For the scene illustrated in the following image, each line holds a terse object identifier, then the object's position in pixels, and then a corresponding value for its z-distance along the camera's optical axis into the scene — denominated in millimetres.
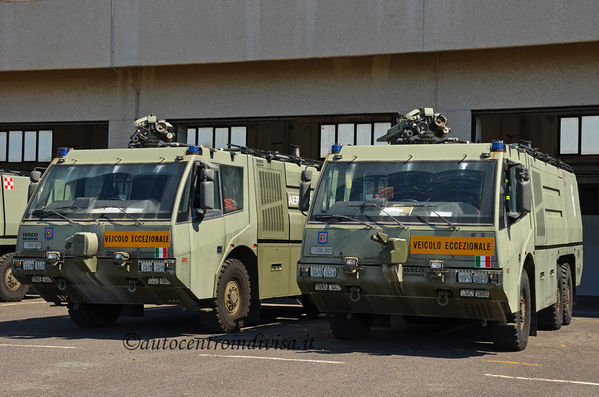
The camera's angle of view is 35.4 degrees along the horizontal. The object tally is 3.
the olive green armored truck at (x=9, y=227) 19031
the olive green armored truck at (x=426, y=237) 11016
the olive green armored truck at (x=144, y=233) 12406
